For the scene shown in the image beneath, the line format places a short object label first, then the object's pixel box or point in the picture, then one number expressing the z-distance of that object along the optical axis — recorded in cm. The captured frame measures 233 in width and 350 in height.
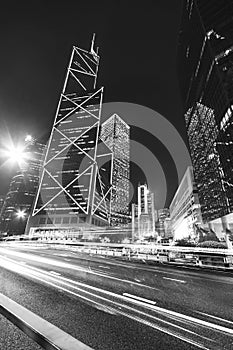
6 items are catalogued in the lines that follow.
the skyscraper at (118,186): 17038
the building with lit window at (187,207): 8512
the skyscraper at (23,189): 11649
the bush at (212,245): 1422
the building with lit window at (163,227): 15669
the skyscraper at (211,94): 6067
